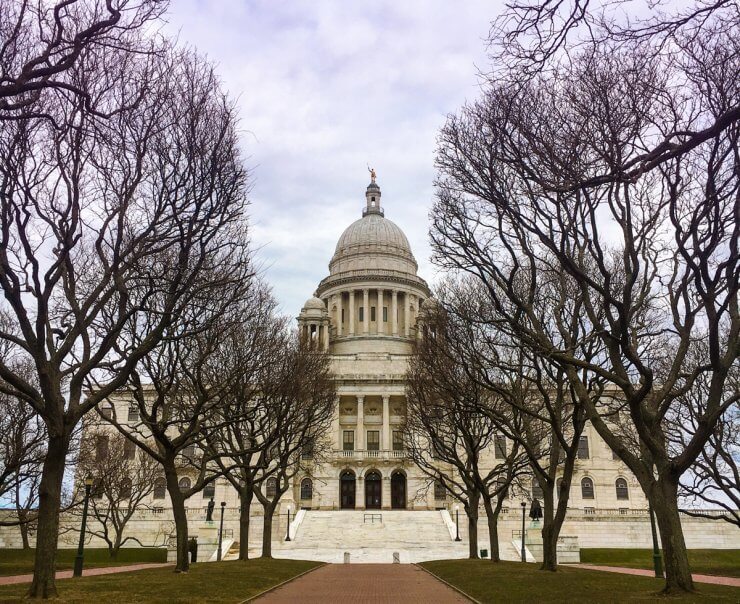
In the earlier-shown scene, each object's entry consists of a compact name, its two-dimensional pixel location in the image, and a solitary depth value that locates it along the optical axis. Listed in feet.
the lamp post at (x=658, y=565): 90.33
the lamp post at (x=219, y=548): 147.74
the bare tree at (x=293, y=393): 113.80
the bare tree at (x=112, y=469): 157.48
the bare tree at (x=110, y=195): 54.95
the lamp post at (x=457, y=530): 192.08
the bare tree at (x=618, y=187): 52.54
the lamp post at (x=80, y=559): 93.29
